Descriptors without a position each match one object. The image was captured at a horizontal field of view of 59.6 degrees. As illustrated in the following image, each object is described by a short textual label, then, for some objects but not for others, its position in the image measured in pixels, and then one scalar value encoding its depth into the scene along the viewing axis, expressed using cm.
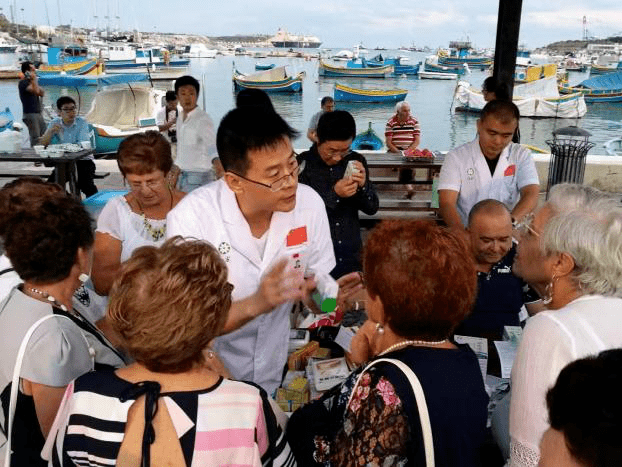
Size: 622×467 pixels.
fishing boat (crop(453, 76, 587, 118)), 3331
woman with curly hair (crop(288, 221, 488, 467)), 129
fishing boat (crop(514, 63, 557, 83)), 3978
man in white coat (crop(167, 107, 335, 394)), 196
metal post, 559
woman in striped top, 125
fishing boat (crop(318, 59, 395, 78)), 5531
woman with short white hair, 151
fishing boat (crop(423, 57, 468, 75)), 7044
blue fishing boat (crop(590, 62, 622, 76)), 5996
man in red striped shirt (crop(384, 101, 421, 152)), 748
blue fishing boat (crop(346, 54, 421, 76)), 5844
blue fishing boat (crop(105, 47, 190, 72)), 4922
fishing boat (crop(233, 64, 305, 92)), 4075
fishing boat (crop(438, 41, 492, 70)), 7562
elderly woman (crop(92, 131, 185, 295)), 264
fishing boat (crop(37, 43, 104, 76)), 4203
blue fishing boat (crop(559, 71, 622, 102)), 3988
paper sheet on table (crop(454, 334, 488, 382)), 233
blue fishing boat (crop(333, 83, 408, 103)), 3722
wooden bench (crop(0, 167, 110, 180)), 819
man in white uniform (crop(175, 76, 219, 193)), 555
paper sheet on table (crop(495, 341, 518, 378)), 232
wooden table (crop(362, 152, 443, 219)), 641
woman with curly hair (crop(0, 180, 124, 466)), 152
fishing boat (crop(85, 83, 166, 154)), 1831
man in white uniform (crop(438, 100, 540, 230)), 368
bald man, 277
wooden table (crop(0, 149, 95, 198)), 642
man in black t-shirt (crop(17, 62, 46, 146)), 979
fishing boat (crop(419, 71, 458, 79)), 6456
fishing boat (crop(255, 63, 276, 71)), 6342
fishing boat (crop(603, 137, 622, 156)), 1411
